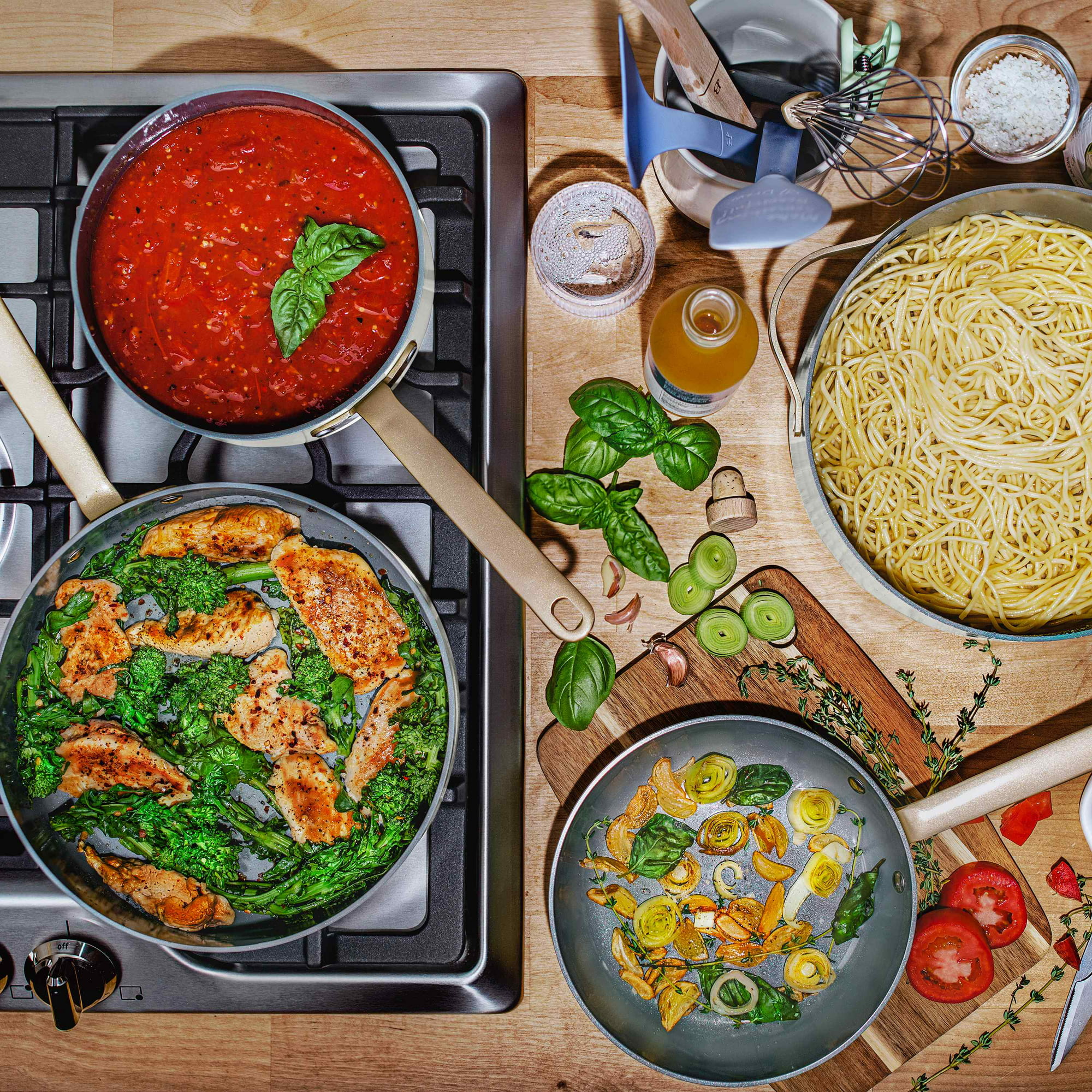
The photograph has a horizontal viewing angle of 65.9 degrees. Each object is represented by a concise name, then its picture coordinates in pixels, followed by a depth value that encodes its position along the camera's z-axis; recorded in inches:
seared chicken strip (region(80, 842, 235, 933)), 48.9
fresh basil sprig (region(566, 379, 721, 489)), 52.3
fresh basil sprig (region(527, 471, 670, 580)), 52.6
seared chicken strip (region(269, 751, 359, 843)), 49.2
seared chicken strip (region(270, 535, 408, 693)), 48.6
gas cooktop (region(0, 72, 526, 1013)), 53.0
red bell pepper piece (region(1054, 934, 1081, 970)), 57.3
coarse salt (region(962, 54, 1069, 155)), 55.2
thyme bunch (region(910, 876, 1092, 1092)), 56.3
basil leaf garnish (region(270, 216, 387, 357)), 44.8
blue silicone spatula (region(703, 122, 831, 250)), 41.1
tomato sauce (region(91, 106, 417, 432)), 46.8
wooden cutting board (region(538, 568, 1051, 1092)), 55.8
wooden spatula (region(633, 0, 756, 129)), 44.2
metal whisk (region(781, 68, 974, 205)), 48.3
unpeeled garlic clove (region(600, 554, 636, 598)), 55.5
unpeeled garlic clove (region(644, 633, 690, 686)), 55.9
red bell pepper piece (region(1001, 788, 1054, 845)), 57.4
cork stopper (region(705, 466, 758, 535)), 54.1
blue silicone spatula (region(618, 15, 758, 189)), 43.6
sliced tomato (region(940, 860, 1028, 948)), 55.8
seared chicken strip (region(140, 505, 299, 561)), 48.3
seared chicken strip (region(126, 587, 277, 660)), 49.4
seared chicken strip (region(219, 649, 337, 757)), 50.3
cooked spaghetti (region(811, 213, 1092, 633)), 54.4
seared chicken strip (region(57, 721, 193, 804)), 48.6
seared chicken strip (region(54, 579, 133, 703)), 49.0
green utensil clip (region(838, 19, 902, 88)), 48.3
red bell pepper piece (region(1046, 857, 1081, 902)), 57.3
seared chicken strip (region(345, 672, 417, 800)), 48.8
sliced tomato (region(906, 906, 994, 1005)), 54.7
